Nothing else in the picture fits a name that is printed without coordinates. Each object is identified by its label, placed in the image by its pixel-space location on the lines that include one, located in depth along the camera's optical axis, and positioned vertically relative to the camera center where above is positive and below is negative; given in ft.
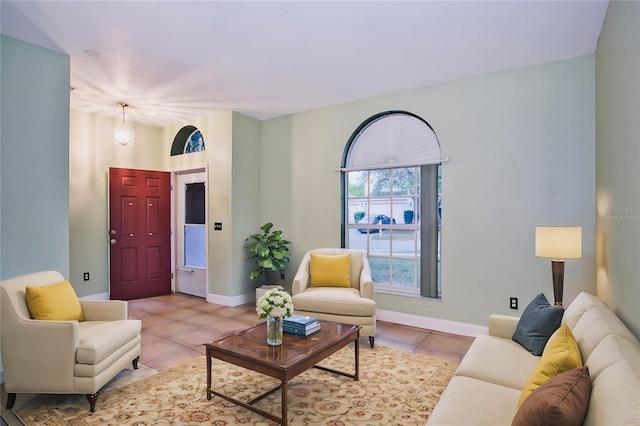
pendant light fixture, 15.67 +3.32
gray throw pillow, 7.43 -2.46
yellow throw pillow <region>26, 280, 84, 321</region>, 8.19 -2.21
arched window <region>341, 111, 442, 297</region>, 13.80 +0.44
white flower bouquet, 8.01 -2.15
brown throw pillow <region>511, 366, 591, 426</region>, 3.75 -2.11
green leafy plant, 16.38 -1.89
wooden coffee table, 7.02 -3.05
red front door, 17.83 -1.16
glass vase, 8.11 -2.73
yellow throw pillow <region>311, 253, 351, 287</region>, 13.37 -2.31
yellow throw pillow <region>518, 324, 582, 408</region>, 4.89 -2.13
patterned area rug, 7.49 -4.39
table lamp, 9.50 -0.87
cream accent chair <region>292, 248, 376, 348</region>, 11.29 -2.94
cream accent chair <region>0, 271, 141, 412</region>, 7.71 -3.18
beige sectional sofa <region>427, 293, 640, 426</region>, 3.67 -2.66
